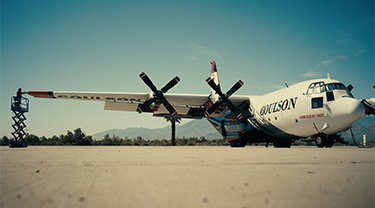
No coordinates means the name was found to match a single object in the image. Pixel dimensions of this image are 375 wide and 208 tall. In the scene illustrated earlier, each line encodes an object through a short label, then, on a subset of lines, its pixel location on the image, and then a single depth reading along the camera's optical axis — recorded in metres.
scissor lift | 23.22
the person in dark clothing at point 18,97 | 24.33
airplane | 14.06
